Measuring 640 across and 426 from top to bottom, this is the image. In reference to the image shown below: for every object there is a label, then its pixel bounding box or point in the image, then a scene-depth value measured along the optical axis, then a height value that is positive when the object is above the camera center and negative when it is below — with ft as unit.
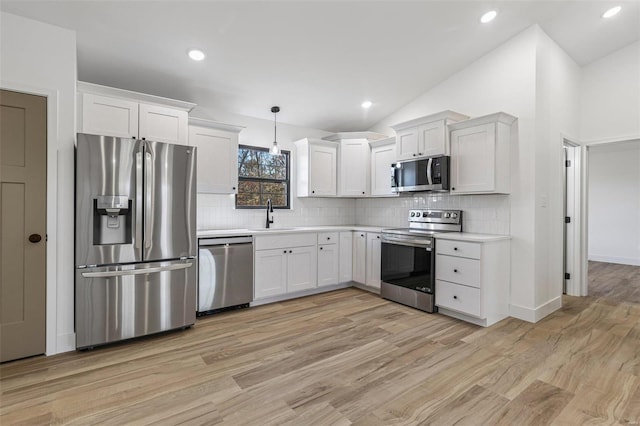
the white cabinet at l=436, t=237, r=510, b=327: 10.44 -2.29
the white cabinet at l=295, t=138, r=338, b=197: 15.28 +2.23
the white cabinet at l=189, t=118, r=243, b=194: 12.03 +2.27
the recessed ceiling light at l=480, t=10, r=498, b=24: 10.20 +6.47
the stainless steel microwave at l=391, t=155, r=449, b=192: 12.05 +1.55
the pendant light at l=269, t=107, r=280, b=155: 13.08 +3.86
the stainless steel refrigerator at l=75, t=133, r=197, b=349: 8.55 -0.79
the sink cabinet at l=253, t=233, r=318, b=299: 12.47 -2.17
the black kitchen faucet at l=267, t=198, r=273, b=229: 14.90 +0.19
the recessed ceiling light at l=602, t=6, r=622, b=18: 10.58 +6.88
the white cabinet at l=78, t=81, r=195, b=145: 9.48 +3.12
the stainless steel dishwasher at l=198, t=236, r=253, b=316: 11.09 -2.26
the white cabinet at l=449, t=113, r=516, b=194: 11.02 +2.14
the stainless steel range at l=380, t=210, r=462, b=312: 11.76 -1.81
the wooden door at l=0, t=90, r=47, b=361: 7.93 -0.32
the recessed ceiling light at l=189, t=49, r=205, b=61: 10.20 +5.17
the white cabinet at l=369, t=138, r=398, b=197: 15.02 +2.34
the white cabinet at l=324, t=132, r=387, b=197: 15.98 +2.46
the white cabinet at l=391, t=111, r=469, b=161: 12.07 +3.13
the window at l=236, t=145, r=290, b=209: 14.61 +1.64
